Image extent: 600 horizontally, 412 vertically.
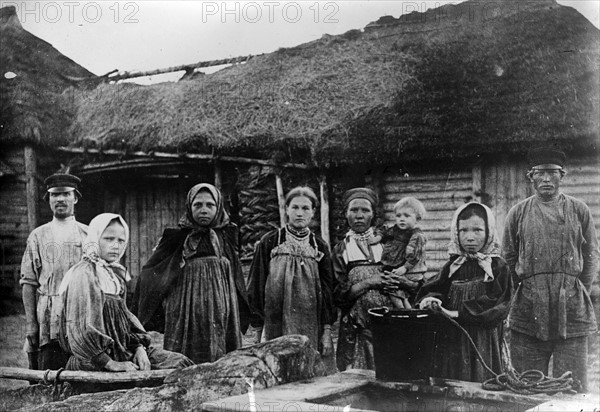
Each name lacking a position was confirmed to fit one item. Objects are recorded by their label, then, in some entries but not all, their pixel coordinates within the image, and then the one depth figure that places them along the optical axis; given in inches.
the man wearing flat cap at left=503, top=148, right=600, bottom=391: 216.5
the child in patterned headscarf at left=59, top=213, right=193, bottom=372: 235.9
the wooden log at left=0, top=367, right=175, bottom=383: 223.5
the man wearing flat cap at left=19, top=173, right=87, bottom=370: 250.5
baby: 234.7
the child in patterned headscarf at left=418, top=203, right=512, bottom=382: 216.5
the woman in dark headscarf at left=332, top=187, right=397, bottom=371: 237.6
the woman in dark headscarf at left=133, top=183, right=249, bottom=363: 244.2
